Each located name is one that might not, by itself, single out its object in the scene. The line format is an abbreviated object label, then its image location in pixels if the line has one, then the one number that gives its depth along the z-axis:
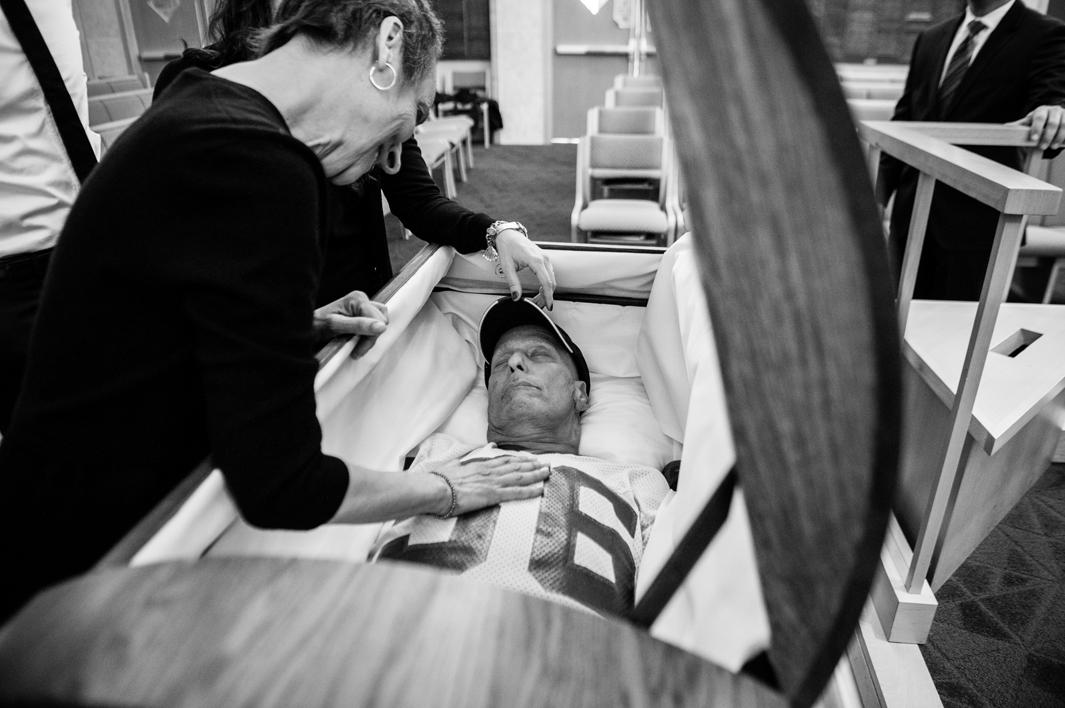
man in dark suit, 2.16
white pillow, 1.79
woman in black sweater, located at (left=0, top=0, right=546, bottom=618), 0.68
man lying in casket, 1.15
